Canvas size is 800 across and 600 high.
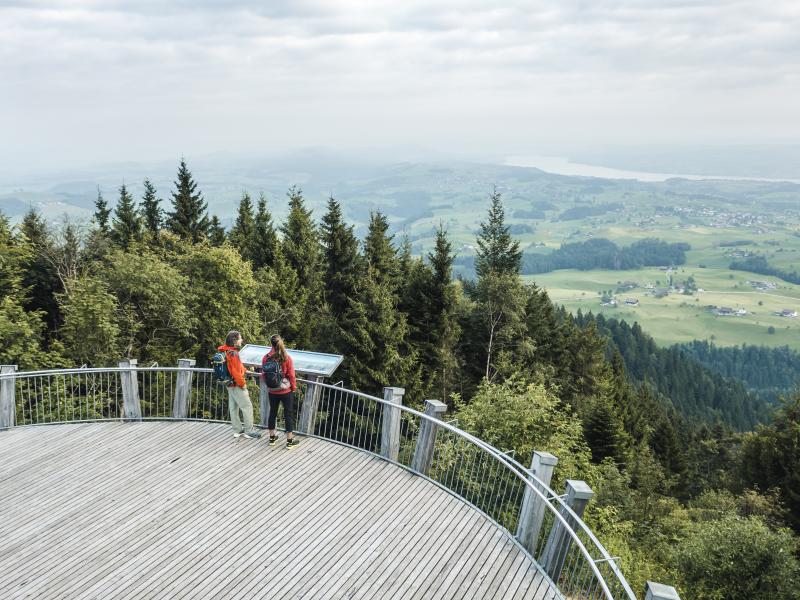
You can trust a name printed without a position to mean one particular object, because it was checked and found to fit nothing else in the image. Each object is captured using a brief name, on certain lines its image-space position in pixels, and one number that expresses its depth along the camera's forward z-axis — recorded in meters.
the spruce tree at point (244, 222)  48.96
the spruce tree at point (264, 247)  41.59
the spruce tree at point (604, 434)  37.12
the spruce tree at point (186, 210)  51.72
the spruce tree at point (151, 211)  56.53
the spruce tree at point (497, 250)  47.41
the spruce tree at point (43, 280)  36.84
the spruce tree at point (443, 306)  35.62
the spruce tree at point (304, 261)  39.91
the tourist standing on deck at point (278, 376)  9.73
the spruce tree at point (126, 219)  50.34
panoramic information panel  10.22
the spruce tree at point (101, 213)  56.16
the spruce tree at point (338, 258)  42.09
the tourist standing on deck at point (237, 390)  10.04
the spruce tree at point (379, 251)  39.19
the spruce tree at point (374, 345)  30.88
